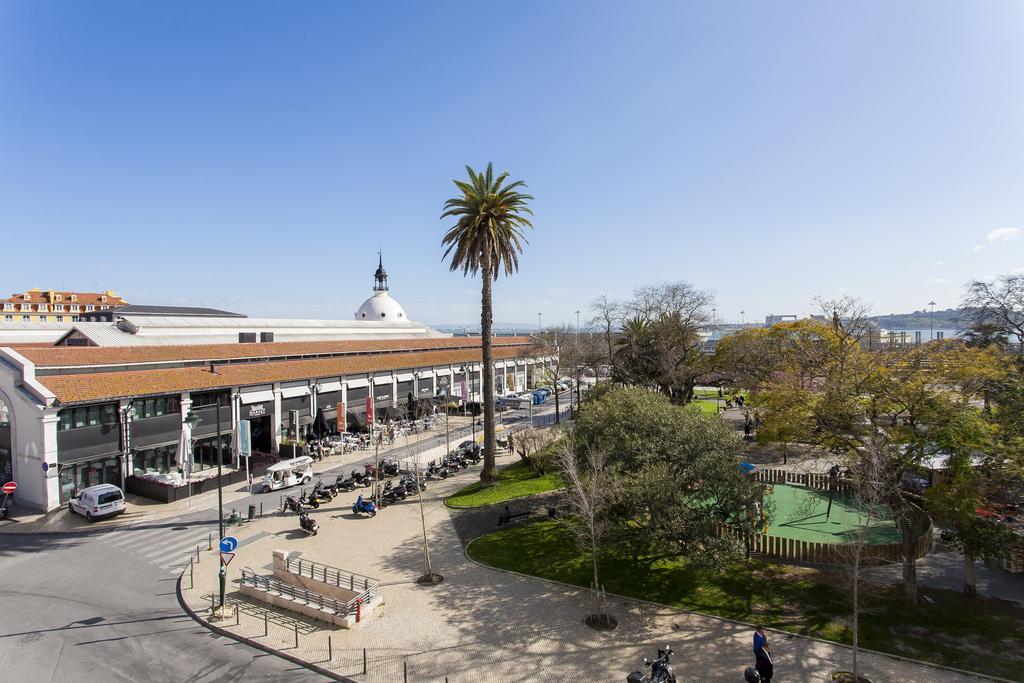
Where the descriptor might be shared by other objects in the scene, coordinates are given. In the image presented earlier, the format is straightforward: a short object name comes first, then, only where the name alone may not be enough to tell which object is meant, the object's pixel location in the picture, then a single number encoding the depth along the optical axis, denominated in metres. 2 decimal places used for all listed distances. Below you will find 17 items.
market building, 28.84
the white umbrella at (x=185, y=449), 28.72
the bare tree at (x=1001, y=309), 38.03
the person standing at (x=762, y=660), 12.66
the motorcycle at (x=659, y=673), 12.33
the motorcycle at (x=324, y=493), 29.88
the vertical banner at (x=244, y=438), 30.00
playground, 22.33
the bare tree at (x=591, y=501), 17.25
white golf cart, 33.19
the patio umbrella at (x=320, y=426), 46.84
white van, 27.06
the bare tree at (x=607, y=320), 51.94
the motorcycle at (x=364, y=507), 27.22
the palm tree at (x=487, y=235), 30.91
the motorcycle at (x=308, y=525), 24.31
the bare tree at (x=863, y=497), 13.59
